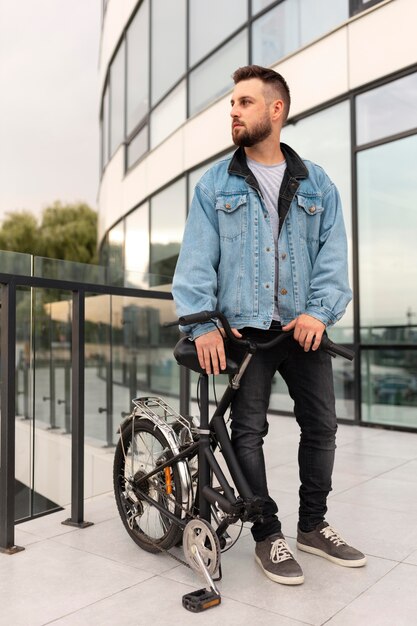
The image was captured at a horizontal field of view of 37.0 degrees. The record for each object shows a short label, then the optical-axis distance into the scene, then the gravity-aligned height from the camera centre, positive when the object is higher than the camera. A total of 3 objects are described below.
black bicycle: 2.21 -0.60
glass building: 6.16 +2.29
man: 2.37 +0.22
